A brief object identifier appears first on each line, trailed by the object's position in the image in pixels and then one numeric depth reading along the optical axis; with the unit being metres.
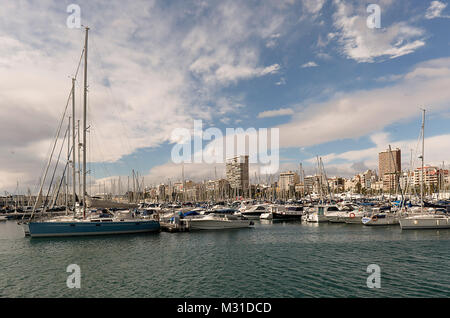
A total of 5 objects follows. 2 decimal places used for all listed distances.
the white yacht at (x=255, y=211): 79.62
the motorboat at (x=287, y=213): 70.88
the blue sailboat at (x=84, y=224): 39.25
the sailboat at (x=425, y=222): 44.49
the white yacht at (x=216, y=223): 49.75
